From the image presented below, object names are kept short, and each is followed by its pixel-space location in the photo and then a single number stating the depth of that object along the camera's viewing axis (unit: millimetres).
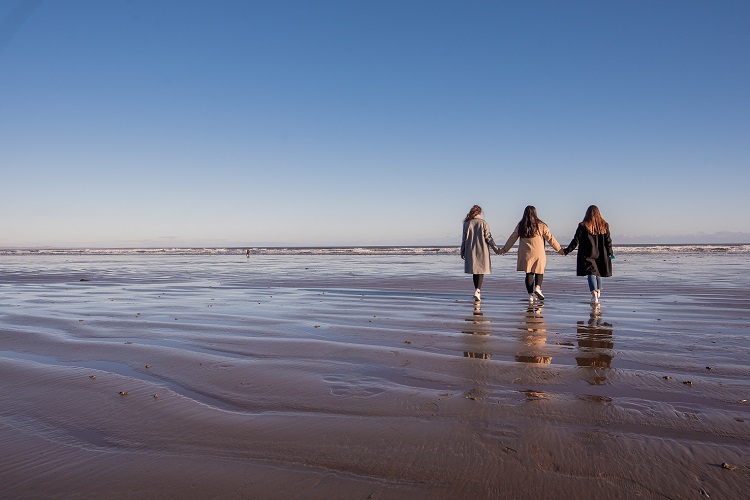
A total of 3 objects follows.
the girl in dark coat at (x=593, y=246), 9961
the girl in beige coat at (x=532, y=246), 10445
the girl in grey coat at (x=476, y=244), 10992
